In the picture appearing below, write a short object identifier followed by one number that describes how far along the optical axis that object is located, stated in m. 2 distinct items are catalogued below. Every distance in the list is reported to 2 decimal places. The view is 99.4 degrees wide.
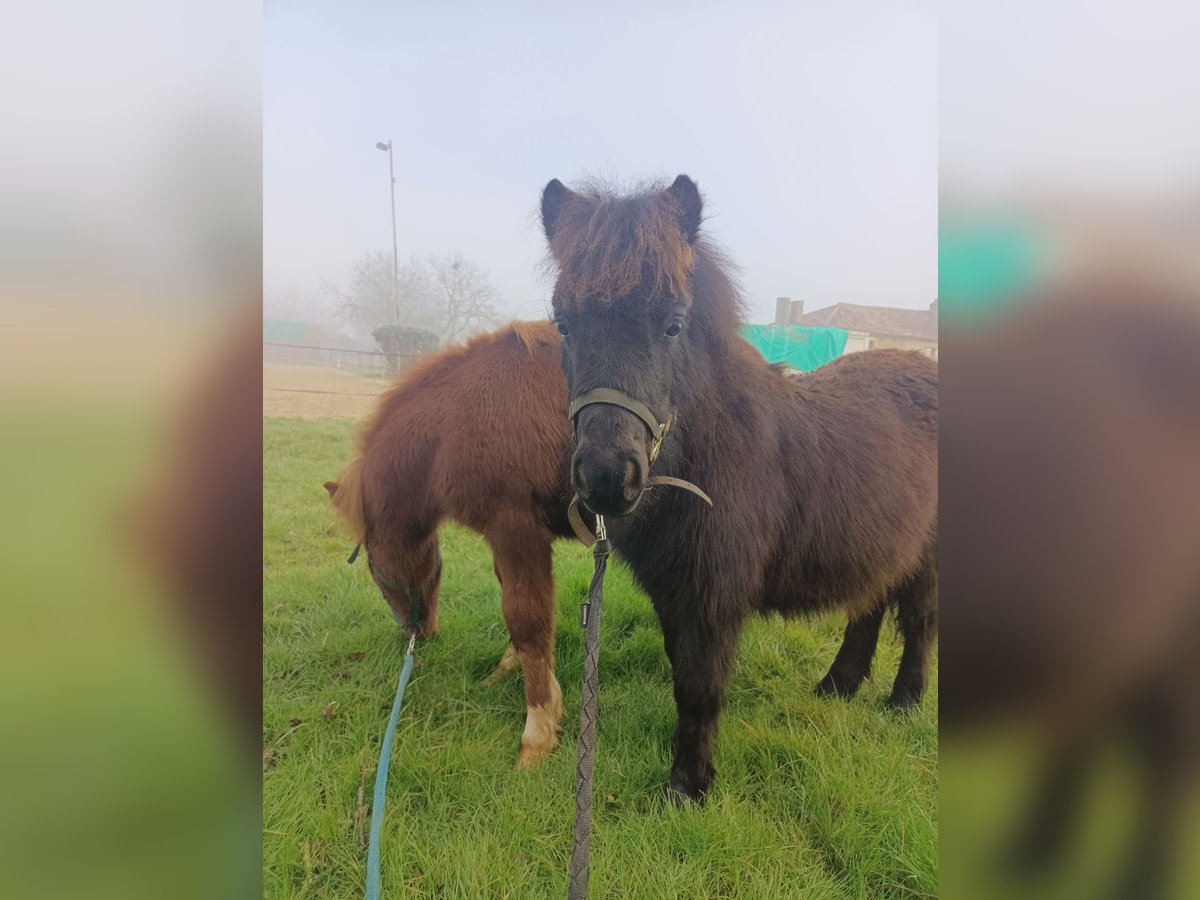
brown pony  2.50
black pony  1.57
